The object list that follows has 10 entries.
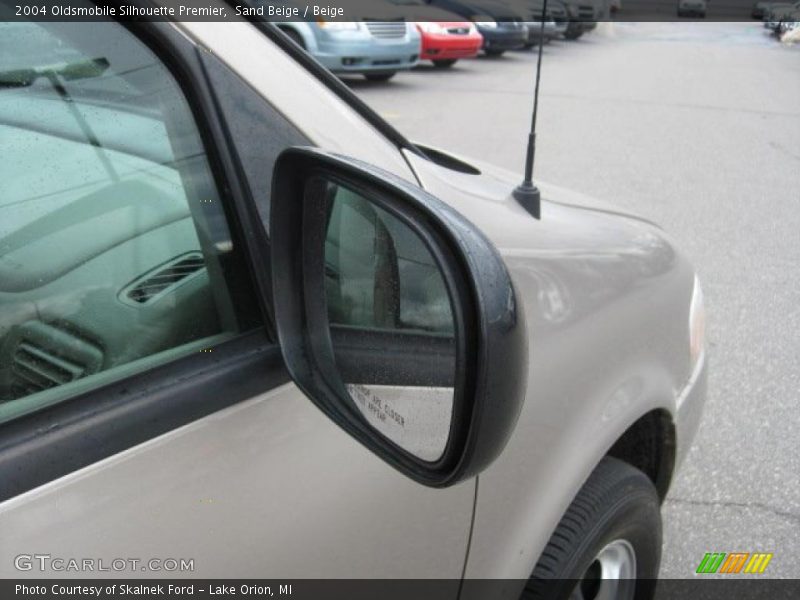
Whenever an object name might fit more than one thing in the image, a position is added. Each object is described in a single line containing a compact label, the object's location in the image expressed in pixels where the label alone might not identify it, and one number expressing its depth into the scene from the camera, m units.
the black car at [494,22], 16.02
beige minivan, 1.05
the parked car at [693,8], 20.21
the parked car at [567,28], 22.00
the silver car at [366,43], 11.24
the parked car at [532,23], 16.66
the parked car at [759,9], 18.08
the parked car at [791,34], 19.58
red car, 14.09
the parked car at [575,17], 16.12
